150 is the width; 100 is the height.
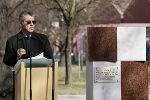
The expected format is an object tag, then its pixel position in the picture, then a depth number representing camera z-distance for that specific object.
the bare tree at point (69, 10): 26.05
